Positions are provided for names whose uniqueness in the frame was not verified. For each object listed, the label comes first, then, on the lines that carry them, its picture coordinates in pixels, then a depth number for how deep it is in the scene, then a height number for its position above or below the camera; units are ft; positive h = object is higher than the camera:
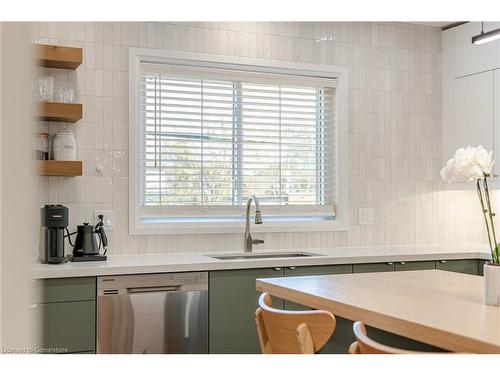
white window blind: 13.44 +1.27
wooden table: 5.39 -1.12
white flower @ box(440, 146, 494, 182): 6.58 +0.36
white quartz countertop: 10.63 -1.18
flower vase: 6.72 -0.90
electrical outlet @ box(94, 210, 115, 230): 12.58 -0.43
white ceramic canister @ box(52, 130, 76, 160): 11.89 +0.94
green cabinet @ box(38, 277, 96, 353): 10.26 -1.94
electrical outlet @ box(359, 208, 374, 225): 15.31 -0.43
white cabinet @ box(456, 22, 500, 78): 14.76 +3.52
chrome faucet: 13.46 -0.57
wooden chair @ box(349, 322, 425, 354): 5.11 -1.22
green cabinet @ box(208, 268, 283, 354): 11.50 -2.07
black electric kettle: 11.53 -0.89
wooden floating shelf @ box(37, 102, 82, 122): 11.54 +1.56
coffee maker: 10.96 -0.66
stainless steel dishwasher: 10.69 -2.02
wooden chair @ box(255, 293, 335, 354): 6.40 -1.34
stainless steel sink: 13.25 -1.25
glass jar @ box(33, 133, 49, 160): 11.75 +0.95
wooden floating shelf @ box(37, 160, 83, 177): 11.59 +0.52
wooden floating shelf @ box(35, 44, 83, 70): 11.62 +2.59
